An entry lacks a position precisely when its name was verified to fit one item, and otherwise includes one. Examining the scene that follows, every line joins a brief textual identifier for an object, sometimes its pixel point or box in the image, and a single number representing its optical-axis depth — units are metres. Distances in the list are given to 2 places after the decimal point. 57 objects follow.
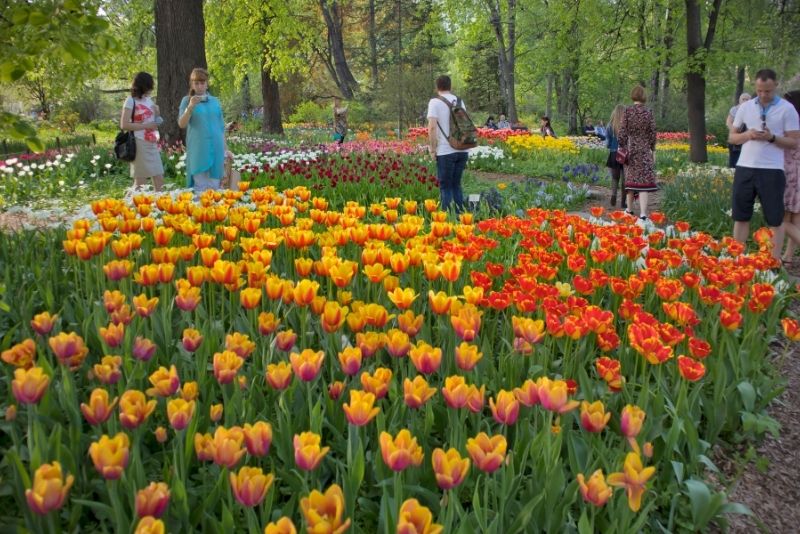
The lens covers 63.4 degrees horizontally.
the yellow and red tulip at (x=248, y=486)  1.31
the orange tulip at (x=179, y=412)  1.56
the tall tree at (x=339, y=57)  26.64
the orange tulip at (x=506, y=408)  1.62
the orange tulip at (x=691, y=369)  2.00
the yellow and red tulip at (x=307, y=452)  1.40
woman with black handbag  6.57
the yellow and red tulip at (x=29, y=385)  1.51
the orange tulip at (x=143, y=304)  2.13
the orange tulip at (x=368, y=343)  1.99
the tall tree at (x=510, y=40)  24.66
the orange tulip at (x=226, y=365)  1.79
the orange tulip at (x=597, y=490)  1.45
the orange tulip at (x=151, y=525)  1.20
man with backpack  6.72
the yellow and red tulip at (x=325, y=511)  1.19
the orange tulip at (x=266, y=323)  2.14
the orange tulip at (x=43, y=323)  2.00
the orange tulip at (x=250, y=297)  2.22
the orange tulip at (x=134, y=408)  1.51
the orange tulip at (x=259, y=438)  1.46
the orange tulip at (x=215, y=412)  1.74
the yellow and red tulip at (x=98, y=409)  1.52
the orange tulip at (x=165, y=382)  1.68
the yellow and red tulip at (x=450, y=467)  1.38
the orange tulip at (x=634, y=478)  1.45
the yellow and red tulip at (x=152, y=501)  1.26
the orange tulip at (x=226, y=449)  1.42
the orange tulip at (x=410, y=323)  2.13
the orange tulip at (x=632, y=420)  1.69
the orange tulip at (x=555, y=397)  1.68
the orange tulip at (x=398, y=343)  1.99
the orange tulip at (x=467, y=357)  1.90
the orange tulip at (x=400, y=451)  1.40
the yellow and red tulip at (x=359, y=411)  1.55
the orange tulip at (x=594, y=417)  1.72
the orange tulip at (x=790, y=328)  2.52
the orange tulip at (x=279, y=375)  1.74
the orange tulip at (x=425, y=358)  1.83
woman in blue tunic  5.92
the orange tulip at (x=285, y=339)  1.99
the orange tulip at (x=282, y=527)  1.17
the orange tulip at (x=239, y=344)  1.90
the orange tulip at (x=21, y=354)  1.75
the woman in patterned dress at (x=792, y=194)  5.61
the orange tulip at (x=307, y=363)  1.72
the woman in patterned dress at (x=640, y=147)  7.61
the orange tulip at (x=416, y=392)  1.66
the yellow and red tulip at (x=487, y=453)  1.45
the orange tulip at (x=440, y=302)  2.29
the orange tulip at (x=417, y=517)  1.22
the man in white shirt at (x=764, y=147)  5.11
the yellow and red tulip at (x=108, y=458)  1.32
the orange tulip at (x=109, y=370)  1.77
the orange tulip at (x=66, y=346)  1.77
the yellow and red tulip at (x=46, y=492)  1.20
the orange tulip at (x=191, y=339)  1.97
